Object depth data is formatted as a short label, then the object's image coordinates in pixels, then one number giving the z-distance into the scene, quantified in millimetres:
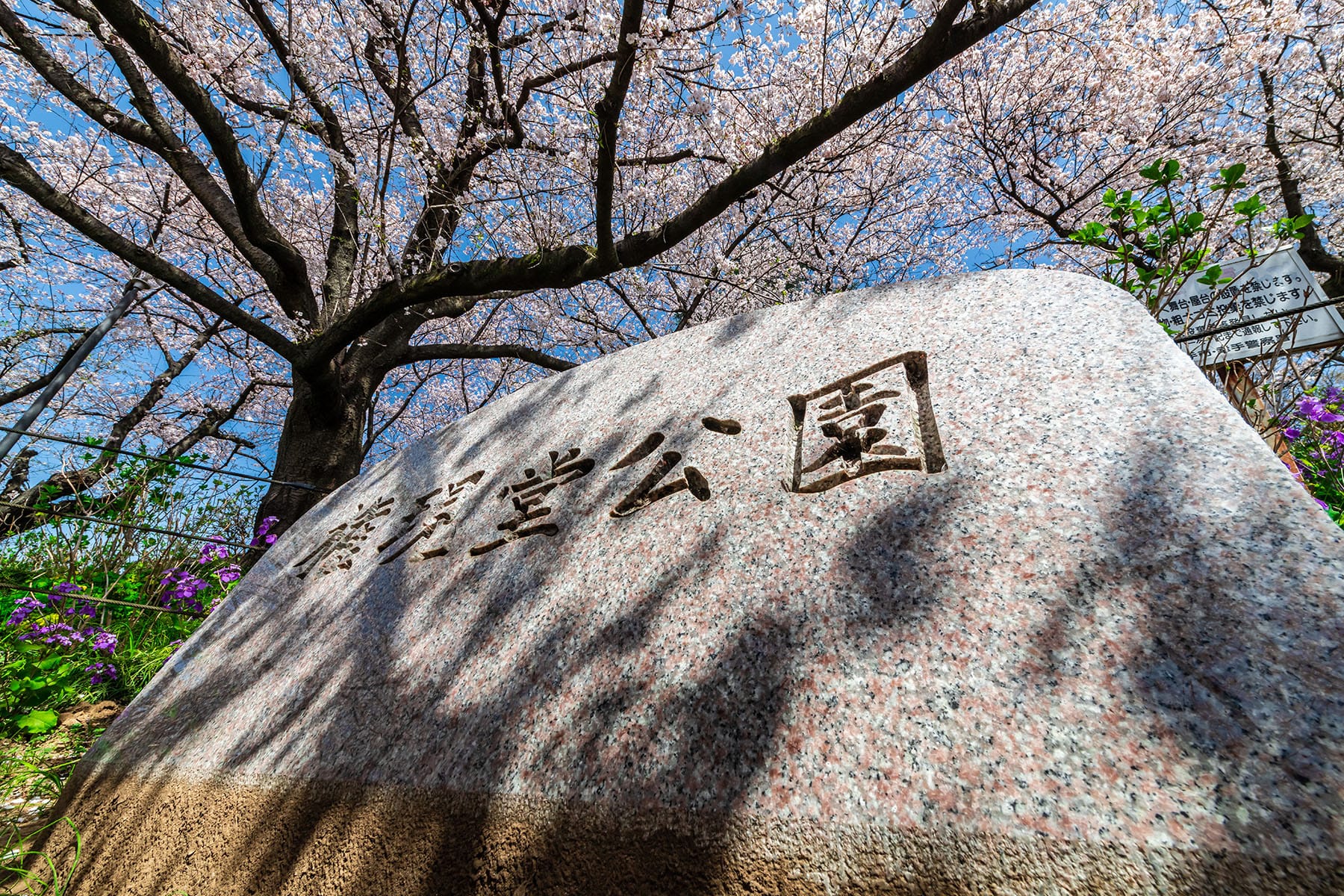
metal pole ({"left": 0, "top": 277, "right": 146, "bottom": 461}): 3273
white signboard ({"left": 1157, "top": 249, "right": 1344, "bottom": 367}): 3307
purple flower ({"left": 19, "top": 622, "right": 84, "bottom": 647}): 3766
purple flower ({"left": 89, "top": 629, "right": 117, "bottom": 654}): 3840
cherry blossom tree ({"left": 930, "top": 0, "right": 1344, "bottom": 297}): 6309
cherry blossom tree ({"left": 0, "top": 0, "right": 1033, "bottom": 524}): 3859
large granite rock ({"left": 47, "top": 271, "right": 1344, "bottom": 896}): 770
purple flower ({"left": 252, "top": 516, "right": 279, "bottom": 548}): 5137
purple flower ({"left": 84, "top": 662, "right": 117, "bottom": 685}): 3943
